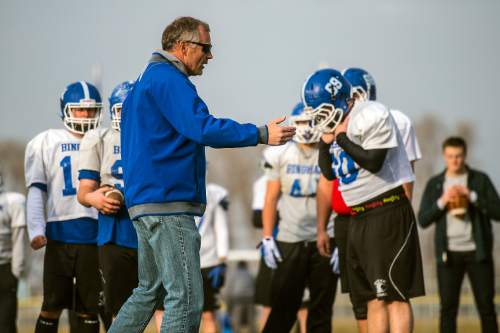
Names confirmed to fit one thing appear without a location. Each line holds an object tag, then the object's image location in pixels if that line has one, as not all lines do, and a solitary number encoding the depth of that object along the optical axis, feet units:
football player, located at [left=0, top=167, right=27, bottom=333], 60.85
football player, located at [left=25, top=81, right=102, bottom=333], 52.06
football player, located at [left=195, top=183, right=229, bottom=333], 69.00
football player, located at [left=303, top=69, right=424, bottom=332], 44.88
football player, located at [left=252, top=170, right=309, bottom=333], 64.28
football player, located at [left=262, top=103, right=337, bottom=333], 57.16
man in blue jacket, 36.22
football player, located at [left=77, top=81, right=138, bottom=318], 48.08
